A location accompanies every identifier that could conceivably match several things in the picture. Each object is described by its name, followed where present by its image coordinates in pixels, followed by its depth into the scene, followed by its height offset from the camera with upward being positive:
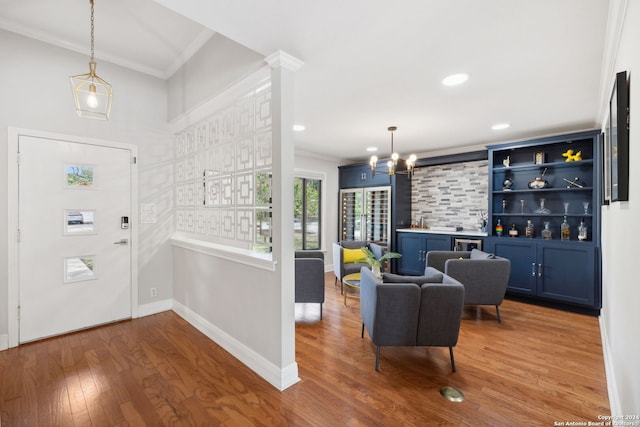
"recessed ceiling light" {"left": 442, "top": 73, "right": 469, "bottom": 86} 2.46 +1.19
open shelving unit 3.72 +0.03
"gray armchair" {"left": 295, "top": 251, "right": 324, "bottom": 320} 3.45 -0.79
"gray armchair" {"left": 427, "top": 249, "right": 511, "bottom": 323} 3.38 -0.74
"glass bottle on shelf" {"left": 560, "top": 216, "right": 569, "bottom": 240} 4.05 -0.23
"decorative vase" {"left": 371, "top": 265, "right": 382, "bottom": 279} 3.64 -0.70
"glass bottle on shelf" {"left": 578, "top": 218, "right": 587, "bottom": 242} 3.84 -0.23
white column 2.11 +0.17
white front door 2.78 -0.23
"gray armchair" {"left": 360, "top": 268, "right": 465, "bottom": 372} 2.28 -0.80
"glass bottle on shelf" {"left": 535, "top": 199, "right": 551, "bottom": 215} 4.28 +0.07
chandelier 3.83 +0.71
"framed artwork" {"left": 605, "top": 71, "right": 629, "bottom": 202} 1.40 +0.38
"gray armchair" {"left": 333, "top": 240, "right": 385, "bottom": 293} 4.68 -0.82
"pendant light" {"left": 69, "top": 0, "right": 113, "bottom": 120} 3.04 +1.25
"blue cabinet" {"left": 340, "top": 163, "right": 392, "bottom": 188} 5.81 +0.78
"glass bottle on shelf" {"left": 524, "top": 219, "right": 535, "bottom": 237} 4.38 -0.24
